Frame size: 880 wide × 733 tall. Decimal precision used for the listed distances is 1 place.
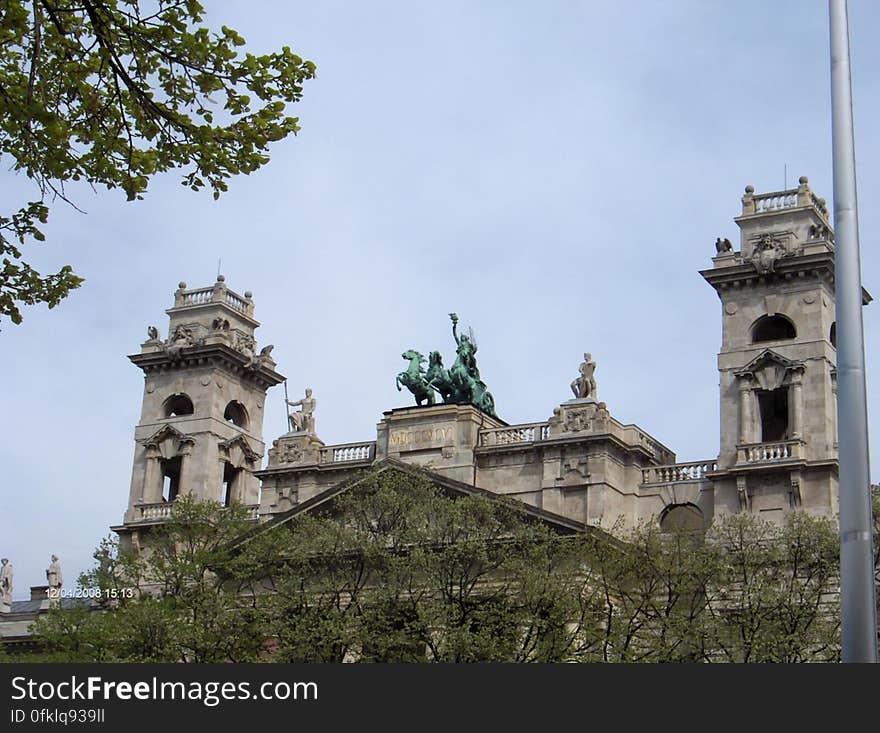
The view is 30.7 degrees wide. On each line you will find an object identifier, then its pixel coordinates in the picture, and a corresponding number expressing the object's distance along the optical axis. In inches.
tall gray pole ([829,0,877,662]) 900.0
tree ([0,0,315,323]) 940.6
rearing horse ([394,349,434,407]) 3006.9
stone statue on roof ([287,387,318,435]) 3122.5
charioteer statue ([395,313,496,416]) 3009.4
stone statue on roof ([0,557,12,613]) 3698.3
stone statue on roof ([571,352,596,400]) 2881.4
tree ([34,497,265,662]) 2285.9
